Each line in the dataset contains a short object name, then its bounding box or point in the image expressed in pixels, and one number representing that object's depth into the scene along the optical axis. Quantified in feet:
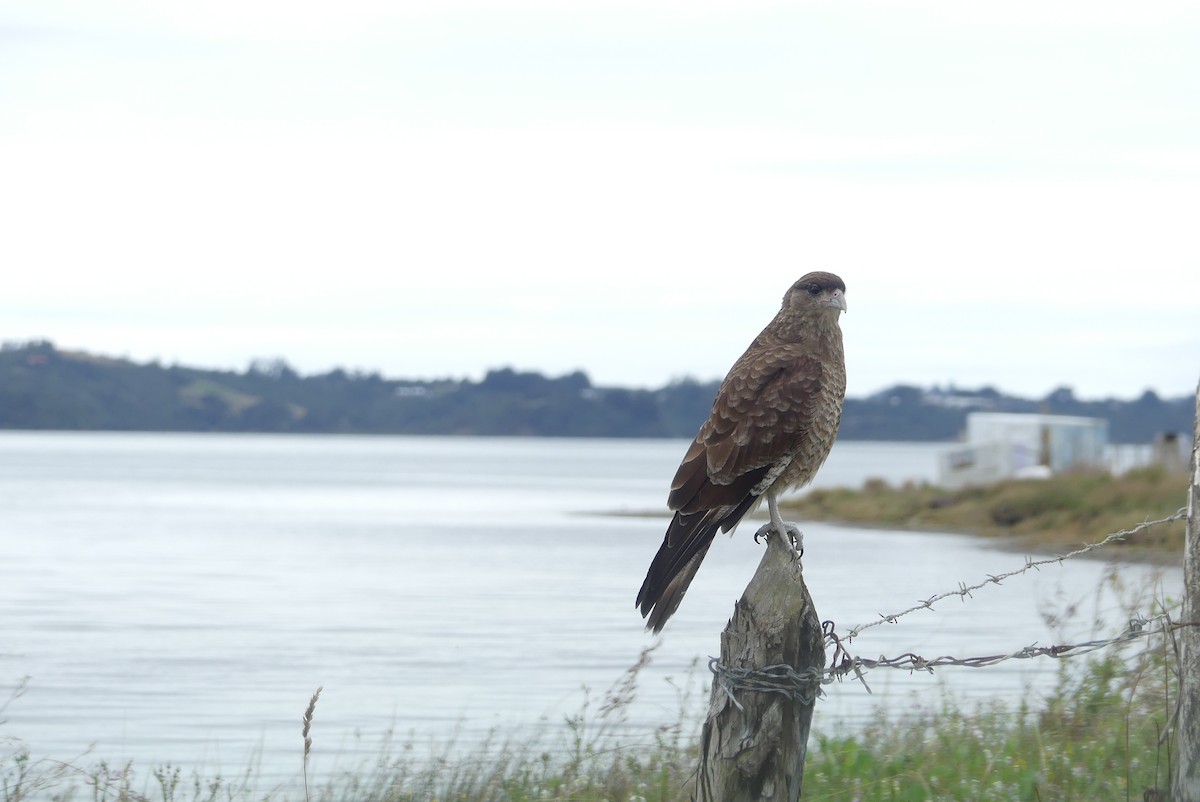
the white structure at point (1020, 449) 337.11
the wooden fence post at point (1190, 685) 30.14
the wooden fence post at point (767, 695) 28.66
